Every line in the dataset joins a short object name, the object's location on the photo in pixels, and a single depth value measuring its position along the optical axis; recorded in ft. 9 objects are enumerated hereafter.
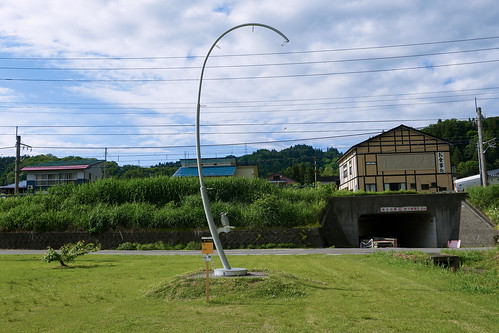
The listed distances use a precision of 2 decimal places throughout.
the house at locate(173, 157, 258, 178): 187.42
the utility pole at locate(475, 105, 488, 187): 107.04
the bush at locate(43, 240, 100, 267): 50.78
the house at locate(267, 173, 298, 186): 307.82
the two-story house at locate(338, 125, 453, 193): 148.87
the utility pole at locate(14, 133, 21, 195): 124.47
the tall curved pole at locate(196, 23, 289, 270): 36.55
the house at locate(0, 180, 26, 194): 192.80
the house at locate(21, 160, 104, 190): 195.62
